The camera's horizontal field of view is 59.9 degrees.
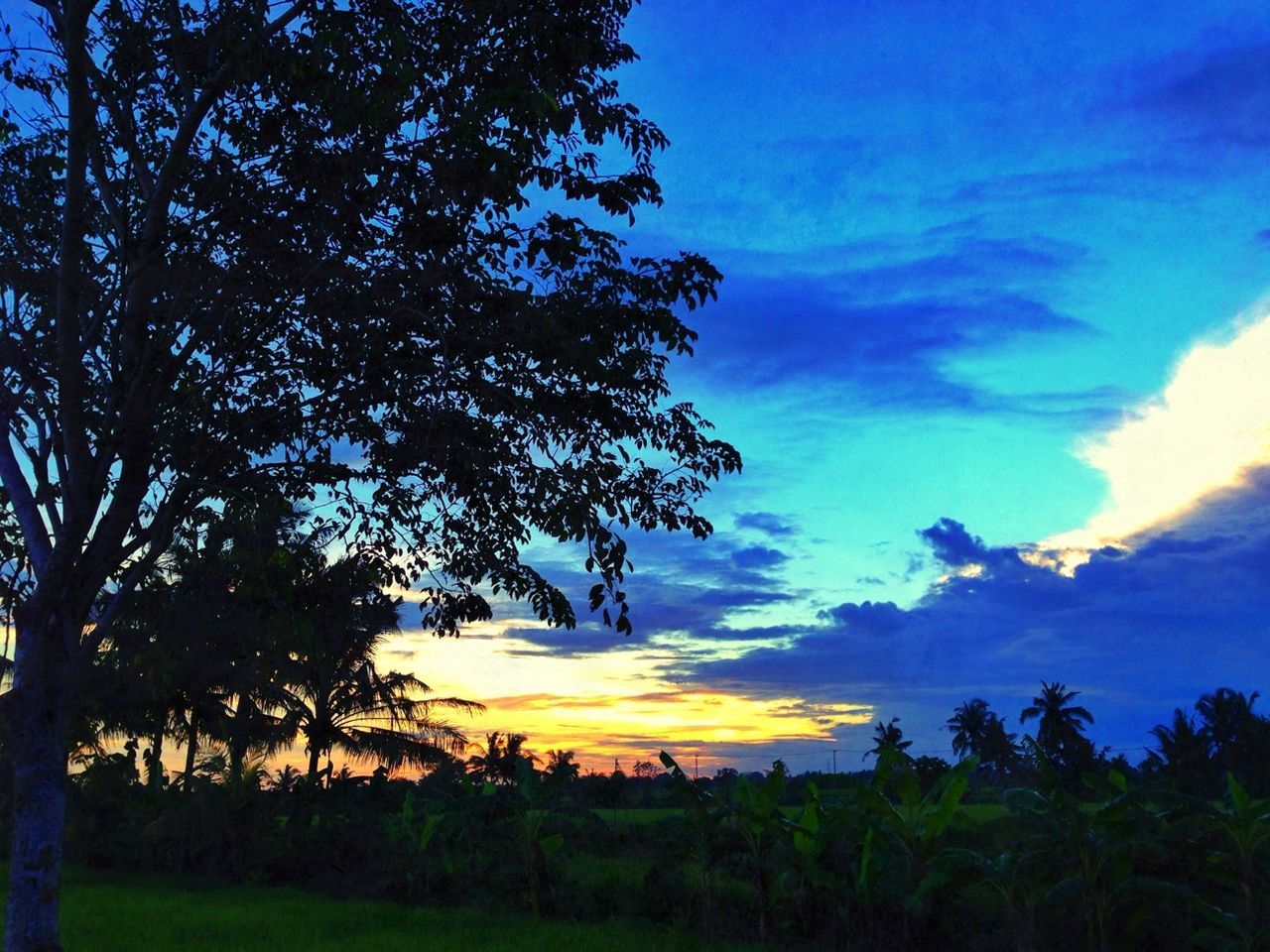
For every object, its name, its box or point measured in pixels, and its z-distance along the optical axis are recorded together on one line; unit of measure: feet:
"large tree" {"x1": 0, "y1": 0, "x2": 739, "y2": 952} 38.91
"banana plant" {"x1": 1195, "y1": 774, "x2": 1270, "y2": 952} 40.42
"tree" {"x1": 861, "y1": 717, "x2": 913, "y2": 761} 294.66
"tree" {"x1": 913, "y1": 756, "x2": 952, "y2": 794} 105.81
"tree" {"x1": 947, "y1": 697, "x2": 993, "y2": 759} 346.54
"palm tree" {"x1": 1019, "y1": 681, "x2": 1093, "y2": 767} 294.66
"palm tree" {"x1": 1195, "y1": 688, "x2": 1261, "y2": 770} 200.95
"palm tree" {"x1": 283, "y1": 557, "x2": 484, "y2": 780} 121.29
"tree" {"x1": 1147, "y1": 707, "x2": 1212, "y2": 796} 139.95
